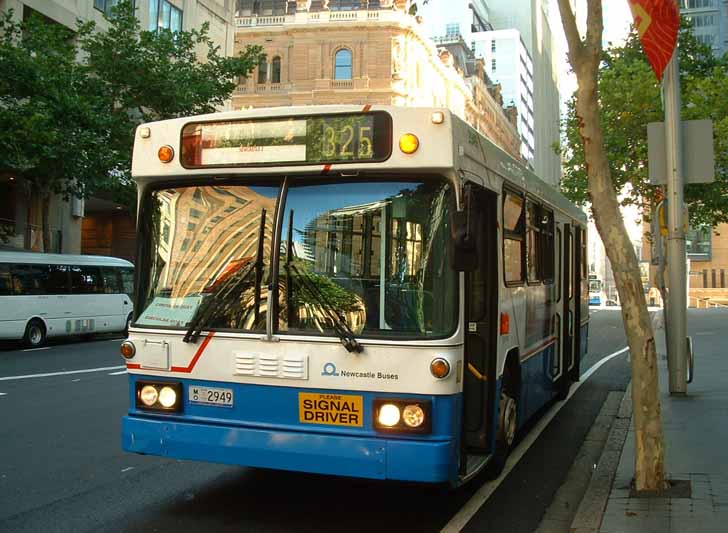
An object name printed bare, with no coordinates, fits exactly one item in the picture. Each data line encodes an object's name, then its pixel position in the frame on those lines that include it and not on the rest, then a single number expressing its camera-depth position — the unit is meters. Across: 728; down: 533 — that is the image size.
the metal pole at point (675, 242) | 9.80
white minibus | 21.00
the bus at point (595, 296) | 72.65
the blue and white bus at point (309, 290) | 5.15
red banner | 9.15
